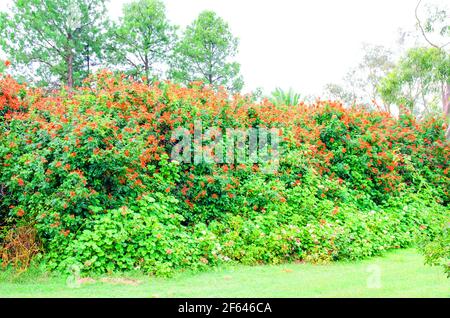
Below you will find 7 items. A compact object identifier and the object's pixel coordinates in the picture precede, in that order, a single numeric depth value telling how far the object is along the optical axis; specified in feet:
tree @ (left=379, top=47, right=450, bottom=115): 70.38
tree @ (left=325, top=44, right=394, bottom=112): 114.62
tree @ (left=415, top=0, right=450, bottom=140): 60.03
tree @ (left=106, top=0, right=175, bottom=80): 82.23
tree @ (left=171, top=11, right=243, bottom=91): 81.00
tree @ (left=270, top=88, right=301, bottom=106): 56.50
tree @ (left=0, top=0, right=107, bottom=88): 78.12
